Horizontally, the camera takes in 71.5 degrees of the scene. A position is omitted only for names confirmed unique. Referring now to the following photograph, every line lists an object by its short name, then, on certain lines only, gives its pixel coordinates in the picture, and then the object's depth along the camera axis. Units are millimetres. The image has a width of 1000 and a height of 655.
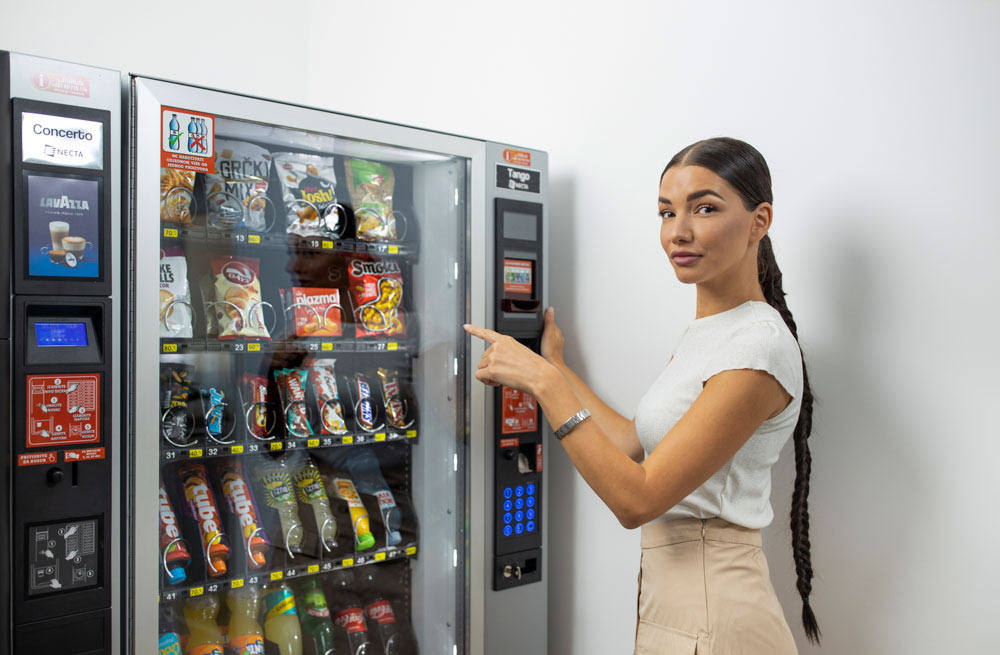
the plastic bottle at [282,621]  1932
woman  1223
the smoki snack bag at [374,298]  2047
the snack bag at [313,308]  1944
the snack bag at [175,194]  1617
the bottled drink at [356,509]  2006
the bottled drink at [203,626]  1795
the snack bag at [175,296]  1681
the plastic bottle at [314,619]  1982
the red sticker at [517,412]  1986
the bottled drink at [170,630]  1690
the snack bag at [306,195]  1903
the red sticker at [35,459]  1371
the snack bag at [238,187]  1766
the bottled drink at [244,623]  1850
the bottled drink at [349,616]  2035
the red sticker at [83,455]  1407
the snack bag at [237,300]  1850
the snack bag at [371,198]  2006
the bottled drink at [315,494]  1977
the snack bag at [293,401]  1913
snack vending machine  1741
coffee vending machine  1368
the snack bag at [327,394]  1965
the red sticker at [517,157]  2004
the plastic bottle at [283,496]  1932
